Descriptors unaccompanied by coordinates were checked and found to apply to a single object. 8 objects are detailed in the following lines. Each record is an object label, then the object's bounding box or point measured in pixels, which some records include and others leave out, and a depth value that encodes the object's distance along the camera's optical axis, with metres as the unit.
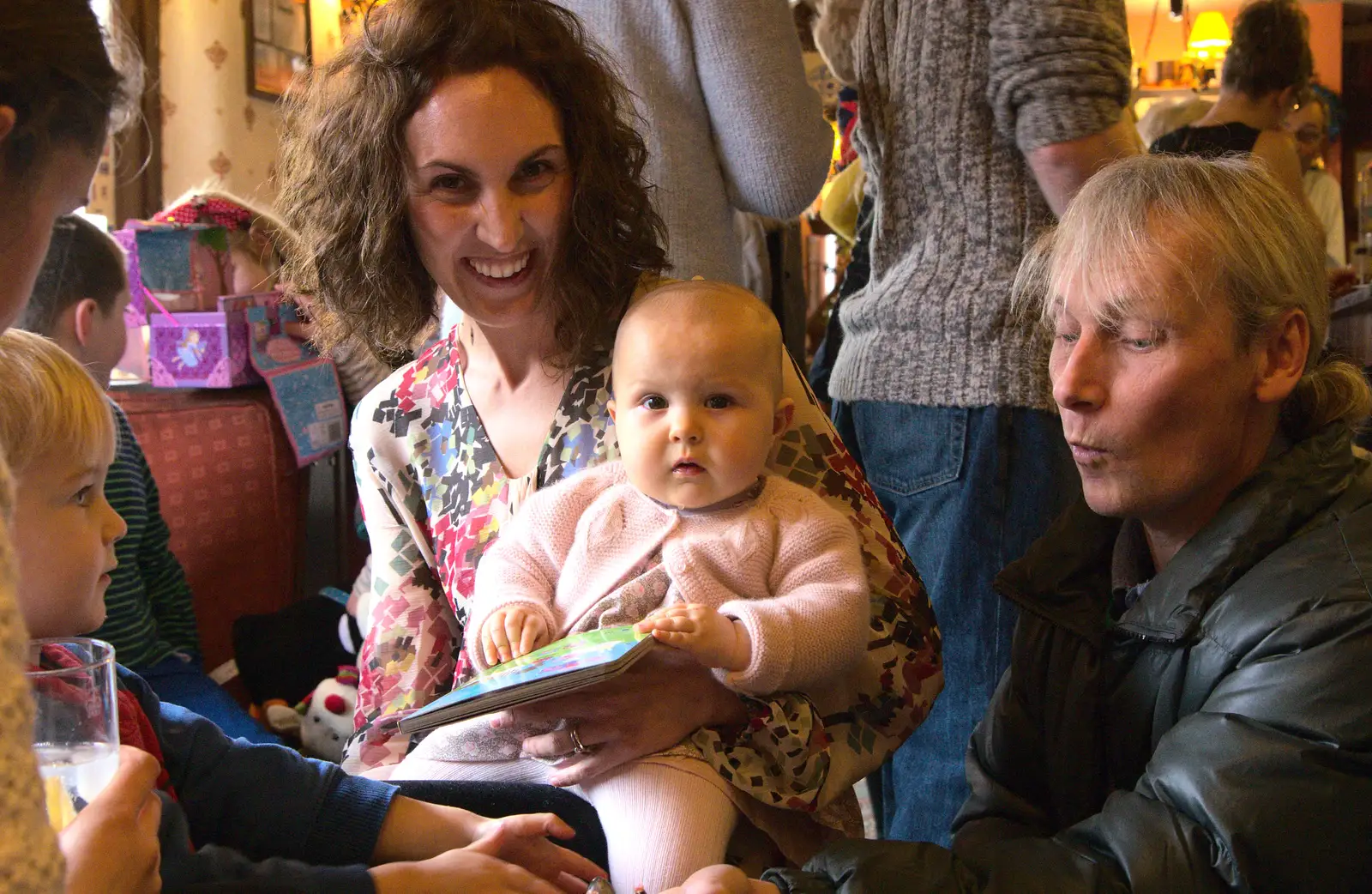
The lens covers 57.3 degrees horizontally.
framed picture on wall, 4.87
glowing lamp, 8.80
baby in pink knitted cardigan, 1.43
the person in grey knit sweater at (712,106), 2.14
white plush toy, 2.65
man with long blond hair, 1.13
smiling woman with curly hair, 1.69
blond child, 1.30
